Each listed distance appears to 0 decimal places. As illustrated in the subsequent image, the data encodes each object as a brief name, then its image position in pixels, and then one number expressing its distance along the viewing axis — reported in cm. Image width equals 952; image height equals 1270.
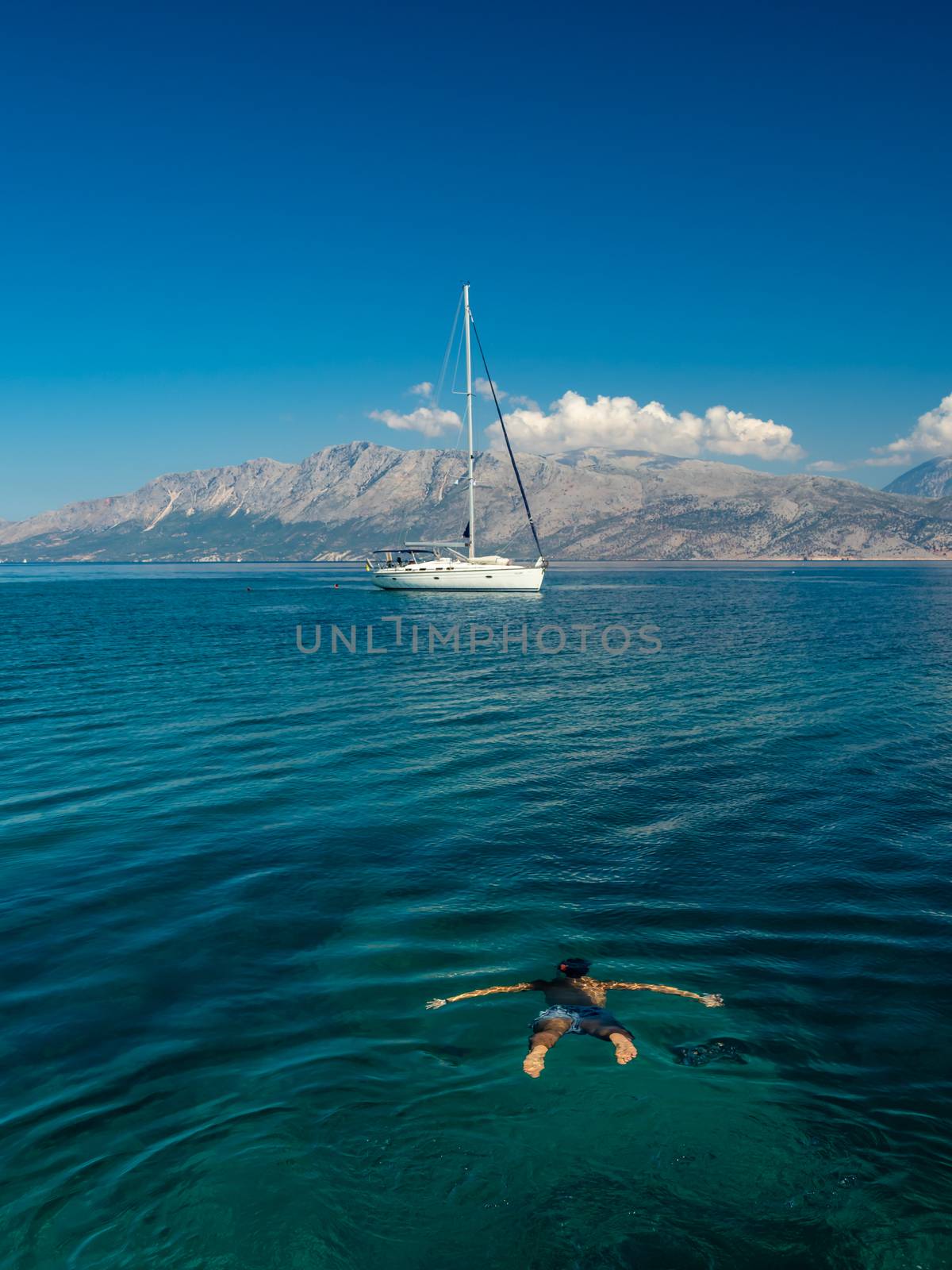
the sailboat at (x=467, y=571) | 10194
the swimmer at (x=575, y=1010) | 923
